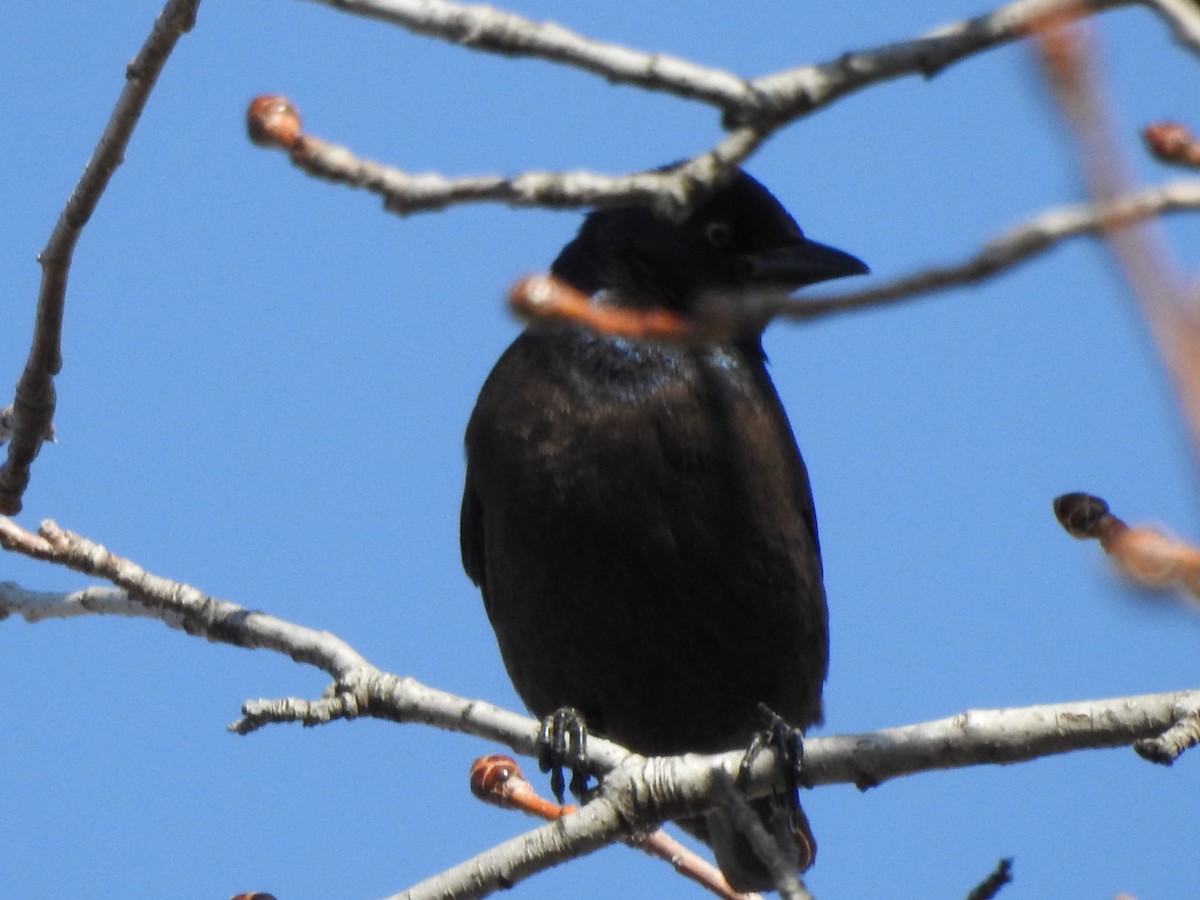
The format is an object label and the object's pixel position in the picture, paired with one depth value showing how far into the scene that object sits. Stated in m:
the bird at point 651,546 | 9.24
